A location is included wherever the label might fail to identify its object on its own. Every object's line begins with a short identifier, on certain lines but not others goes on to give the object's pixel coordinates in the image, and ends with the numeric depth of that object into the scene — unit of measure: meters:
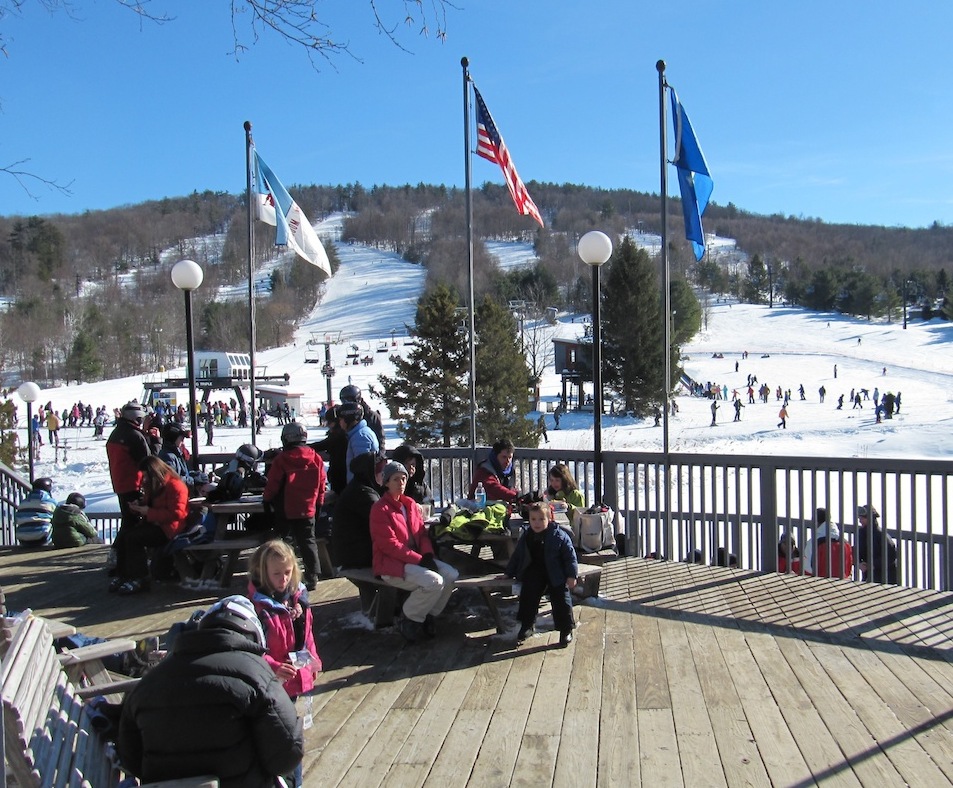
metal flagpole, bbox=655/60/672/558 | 9.84
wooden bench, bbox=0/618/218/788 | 2.61
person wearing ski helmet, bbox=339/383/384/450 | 8.05
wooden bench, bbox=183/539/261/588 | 7.45
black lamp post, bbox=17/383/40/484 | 22.84
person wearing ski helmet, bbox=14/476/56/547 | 10.09
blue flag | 10.89
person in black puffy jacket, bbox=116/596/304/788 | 2.74
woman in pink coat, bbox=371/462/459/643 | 5.93
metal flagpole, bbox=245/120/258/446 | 11.97
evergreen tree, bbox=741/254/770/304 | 139.75
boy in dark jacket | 5.95
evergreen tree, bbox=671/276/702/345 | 77.88
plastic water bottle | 7.58
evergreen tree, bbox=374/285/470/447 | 38.09
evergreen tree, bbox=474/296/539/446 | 40.25
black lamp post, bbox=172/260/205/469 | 10.14
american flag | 11.98
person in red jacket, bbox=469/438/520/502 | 8.10
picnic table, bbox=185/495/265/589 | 7.49
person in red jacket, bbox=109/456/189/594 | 7.54
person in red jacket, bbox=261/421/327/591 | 7.29
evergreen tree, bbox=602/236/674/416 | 56.84
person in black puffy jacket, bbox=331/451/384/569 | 6.44
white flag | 12.53
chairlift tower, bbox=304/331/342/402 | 56.38
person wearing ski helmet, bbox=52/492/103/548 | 10.09
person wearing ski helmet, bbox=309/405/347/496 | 8.24
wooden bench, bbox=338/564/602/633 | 6.15
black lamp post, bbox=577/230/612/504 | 8.62
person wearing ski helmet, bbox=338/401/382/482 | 7.61
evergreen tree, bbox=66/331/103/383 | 83.25
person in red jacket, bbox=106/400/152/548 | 7.84
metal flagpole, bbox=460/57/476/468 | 10.90
